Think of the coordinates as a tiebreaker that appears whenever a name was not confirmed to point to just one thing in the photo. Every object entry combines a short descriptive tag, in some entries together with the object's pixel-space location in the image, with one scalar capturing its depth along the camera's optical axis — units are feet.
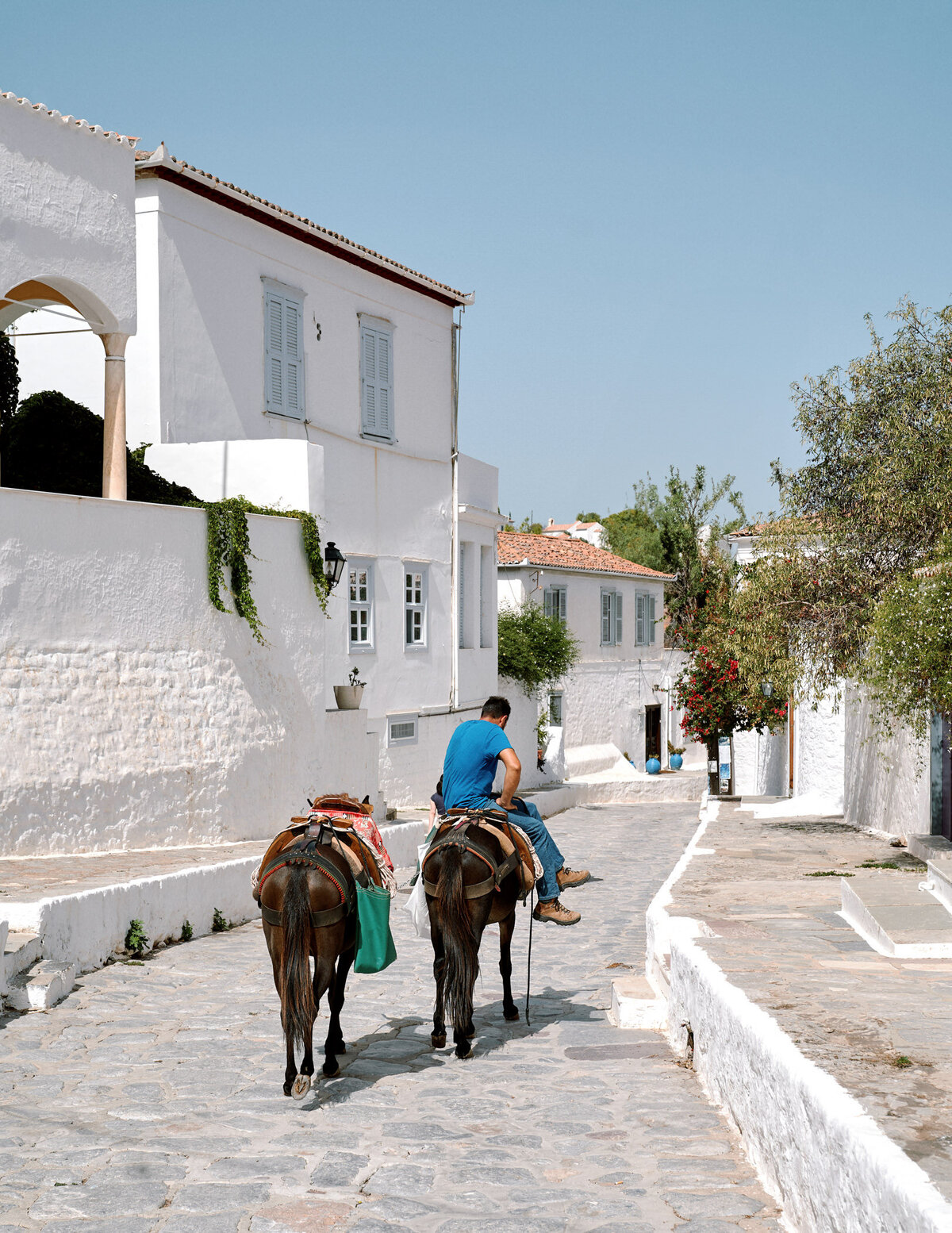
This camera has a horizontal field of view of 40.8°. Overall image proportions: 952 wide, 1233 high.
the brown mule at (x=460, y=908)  24.54
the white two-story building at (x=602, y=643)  122.83
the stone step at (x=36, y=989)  28.40
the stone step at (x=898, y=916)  25.49
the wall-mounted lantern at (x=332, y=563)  56.70
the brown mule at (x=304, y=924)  21.25
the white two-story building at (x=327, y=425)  57.21
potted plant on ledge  62.28
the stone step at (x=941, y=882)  31.04
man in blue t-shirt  26.63
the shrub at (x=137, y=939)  35.06
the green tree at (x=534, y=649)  103.50
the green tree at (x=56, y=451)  54.29
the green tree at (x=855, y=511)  50.98
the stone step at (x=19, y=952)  28.55
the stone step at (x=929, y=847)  42.37
